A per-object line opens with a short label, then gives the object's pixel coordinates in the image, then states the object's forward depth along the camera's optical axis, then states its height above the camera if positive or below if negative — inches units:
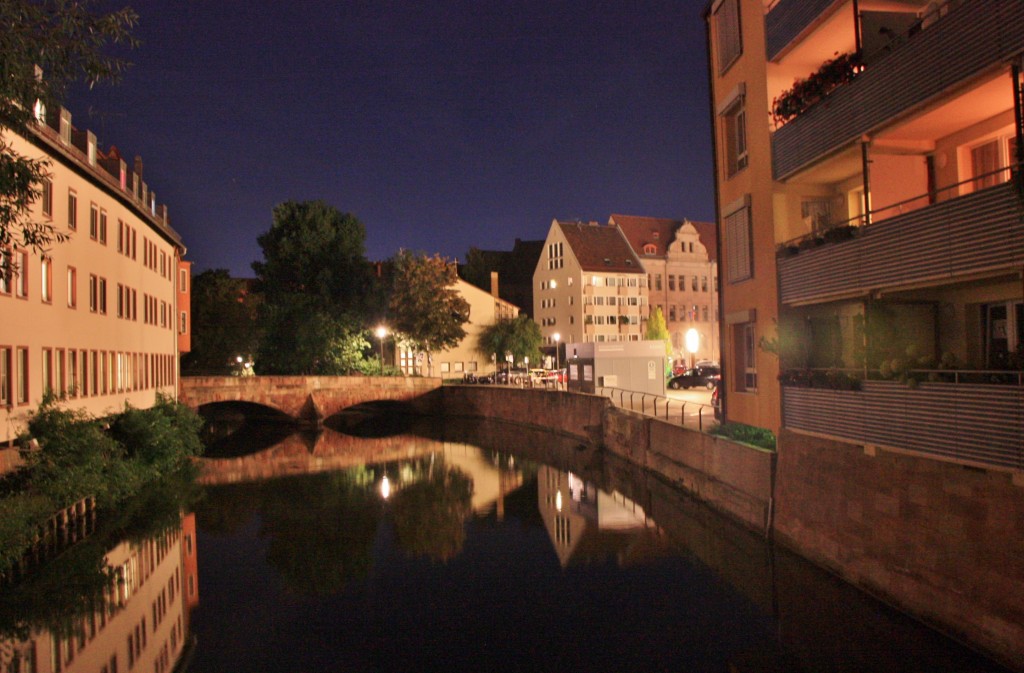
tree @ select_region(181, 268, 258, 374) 2198.6 +107.3
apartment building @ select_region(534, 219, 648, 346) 2608.3 +222.1
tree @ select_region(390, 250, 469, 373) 2096.5 +145.6
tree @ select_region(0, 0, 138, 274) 401.4 +155.8
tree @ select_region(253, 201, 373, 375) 2053.4 +186.3
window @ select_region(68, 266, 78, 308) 867.4 +85.6
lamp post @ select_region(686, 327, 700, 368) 1239.5 +19.9
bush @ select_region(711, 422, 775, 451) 643.2 -68.0
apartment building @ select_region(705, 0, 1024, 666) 365.4 +34.3
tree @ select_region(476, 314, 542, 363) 2388.0 +56.3
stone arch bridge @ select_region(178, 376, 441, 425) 1684.3 -65.6
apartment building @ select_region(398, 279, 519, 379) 2437.3 +32.8
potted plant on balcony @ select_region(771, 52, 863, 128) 518.6 +174.9
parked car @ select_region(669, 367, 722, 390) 1612.9 -52.8
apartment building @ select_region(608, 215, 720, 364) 2721.5 +249.0
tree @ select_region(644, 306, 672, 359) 2215.8 +70.4
